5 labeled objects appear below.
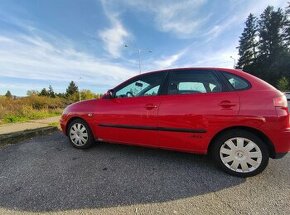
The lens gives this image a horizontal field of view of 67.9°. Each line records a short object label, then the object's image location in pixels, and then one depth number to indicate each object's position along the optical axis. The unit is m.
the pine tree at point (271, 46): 42.62
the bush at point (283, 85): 30.48
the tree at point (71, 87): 67.06
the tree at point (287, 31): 43.57
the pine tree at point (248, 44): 52.91
